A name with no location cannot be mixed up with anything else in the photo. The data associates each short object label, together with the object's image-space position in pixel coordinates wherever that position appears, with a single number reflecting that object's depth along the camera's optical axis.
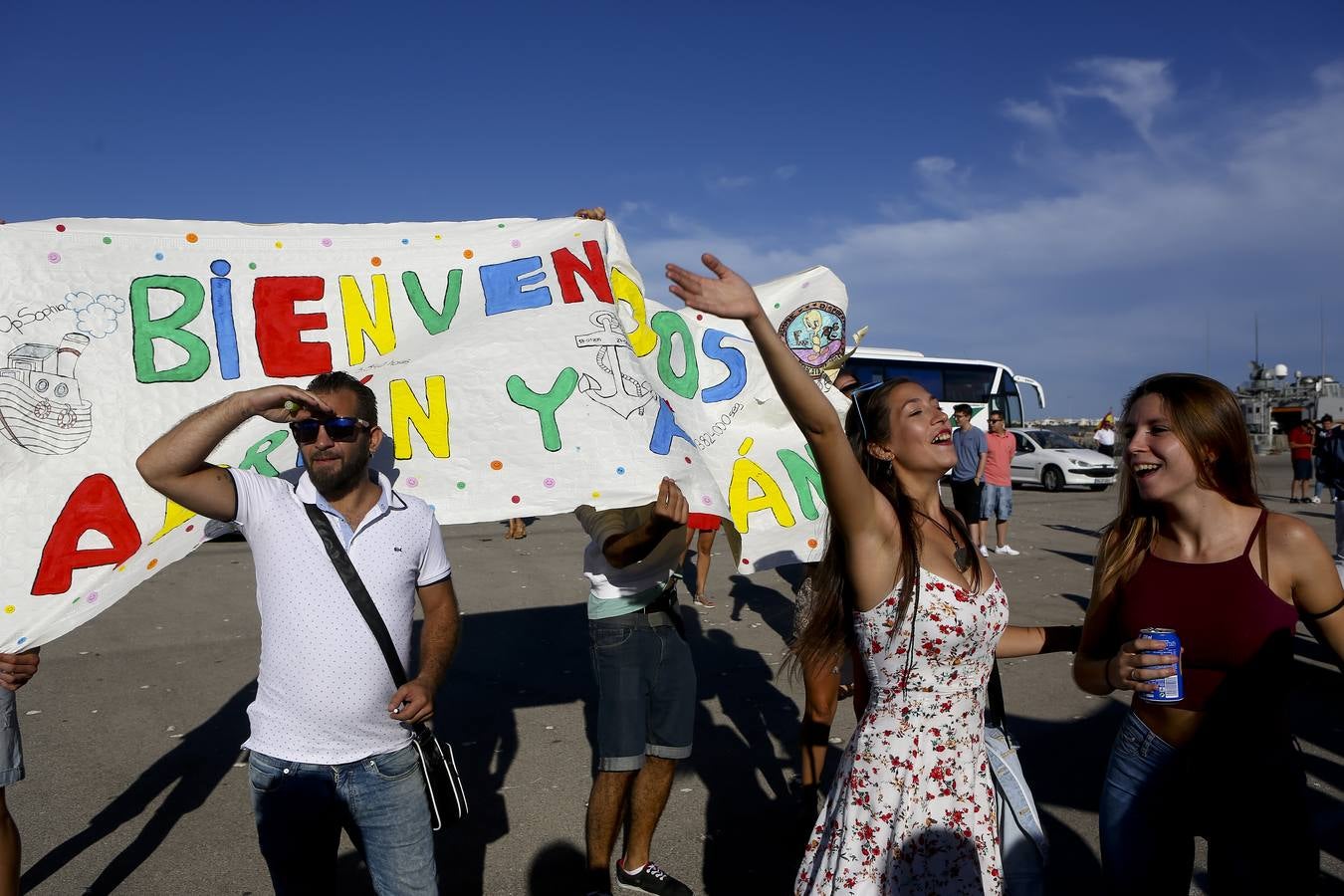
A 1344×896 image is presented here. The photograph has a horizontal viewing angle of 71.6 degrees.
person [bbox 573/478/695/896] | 3.63
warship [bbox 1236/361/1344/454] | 40.31
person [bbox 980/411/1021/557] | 12.66
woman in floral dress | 2.34
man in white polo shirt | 2.62
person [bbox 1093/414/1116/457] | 23.24
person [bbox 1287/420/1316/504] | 19.78
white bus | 24.66
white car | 23.00
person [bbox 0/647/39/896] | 3.02
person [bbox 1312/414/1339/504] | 12.14
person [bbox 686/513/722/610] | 8.96
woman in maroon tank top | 2.37
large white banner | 3.01
